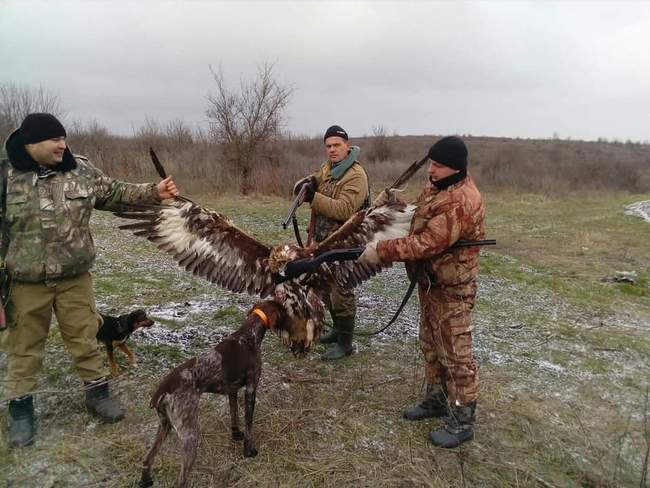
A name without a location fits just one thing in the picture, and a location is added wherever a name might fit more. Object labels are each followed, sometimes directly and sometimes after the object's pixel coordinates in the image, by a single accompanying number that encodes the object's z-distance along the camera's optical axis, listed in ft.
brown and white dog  8.98
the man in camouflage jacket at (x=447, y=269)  10.50
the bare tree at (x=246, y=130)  65.05
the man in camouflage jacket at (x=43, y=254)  10.75
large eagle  13.24
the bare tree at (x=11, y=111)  60.34
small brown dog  14.23
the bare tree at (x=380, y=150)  101.33
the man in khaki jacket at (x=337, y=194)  14.46
